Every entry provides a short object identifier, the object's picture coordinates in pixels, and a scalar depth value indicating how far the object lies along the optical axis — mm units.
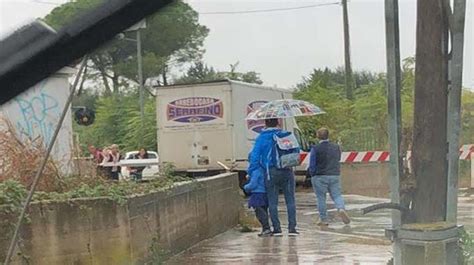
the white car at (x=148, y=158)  19866
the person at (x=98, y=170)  9445
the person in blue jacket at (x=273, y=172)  10773
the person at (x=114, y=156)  17303
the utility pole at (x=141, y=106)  26222
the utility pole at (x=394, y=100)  5770
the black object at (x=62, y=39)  2697
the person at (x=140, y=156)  20642
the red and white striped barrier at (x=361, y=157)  19750
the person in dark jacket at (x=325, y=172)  12391
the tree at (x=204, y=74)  31822
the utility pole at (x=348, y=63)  30152
